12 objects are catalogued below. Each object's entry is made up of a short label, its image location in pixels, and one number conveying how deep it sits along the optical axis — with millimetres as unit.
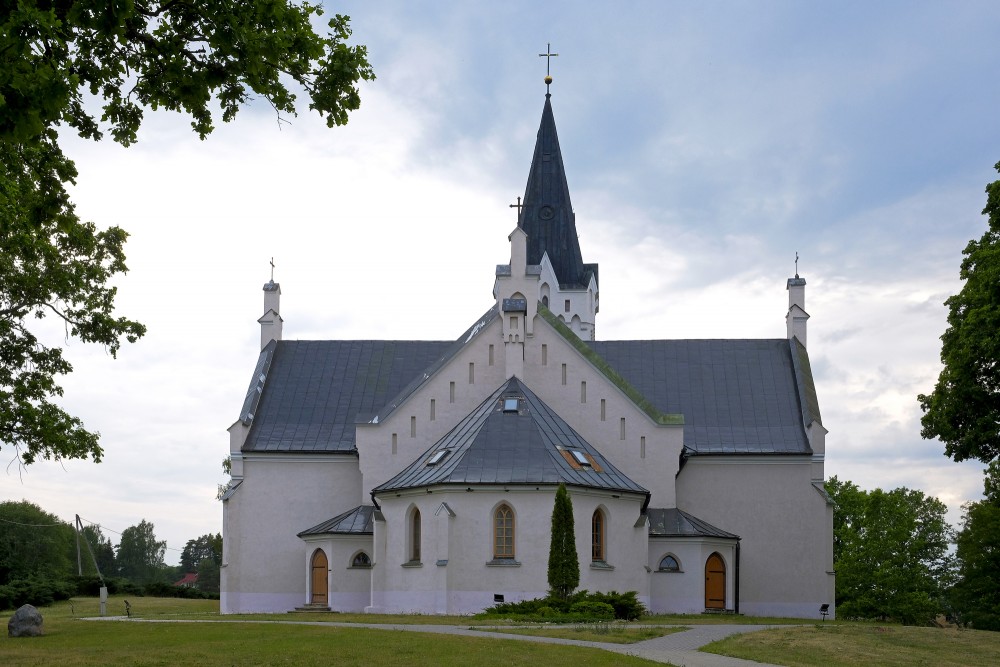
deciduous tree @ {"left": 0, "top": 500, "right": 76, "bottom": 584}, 81438
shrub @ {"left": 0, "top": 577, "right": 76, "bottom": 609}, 49156
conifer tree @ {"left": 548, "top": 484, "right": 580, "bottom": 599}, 35594
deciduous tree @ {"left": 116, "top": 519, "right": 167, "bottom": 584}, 132125
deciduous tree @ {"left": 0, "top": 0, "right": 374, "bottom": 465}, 13188
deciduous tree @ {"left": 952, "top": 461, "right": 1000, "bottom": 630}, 58053
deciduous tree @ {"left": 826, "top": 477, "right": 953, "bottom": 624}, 61812
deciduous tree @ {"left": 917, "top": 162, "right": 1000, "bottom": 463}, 32656
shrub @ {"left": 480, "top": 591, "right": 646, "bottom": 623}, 31531
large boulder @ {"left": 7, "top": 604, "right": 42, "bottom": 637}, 29203
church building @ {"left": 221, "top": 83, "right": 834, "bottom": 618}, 39438
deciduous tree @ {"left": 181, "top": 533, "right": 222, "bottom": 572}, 149000
